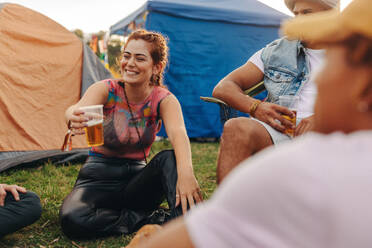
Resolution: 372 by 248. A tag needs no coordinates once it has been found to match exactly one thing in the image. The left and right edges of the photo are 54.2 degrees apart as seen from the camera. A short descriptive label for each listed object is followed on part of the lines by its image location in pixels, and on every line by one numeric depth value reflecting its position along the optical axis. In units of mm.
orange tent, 3805
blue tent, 5594
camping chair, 2439
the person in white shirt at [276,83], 1931
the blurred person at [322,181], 562
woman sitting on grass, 2078
